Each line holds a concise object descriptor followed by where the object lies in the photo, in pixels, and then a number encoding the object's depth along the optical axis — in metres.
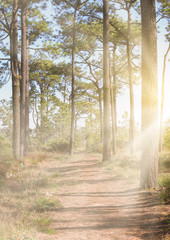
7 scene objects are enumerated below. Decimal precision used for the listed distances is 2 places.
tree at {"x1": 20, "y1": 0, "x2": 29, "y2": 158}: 13.16
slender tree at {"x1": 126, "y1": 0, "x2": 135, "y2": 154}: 15.10
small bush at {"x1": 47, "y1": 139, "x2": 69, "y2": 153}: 21.75
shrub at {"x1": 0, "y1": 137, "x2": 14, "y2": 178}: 7.99
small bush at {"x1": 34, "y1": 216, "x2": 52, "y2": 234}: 3.64
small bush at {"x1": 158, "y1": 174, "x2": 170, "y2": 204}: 4.48
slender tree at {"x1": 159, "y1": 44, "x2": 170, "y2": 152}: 15.74
